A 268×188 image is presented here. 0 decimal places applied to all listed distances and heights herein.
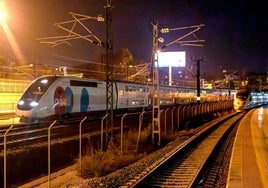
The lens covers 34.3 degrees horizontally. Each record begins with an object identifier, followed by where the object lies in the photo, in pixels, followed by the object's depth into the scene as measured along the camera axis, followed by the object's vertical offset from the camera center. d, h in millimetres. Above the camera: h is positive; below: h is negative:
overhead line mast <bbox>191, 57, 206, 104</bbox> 52562 +3344
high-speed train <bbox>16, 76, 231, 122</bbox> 30984 +337
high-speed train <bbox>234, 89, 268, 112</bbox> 66062 +404
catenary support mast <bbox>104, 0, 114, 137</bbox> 18156 +2488
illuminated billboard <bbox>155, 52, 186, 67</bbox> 73000 +7035
